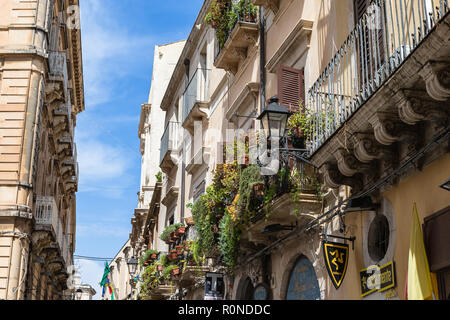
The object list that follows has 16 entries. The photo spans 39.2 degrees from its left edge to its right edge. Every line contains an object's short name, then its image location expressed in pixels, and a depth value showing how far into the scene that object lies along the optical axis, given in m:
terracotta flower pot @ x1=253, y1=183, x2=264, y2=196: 10.64
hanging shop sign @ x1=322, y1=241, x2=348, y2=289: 8.29
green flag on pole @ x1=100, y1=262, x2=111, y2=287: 42.78
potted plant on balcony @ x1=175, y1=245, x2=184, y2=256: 17.56
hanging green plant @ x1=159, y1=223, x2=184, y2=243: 18.69
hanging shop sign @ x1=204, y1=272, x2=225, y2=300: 14.16
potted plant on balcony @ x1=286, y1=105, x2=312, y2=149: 9.97
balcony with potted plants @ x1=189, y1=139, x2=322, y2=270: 9.76
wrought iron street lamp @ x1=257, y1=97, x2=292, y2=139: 9.57
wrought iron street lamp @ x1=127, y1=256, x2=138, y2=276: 28.05
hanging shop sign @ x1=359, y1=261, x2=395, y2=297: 7.50
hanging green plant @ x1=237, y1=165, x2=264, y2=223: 10.90
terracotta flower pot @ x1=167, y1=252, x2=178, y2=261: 18.00
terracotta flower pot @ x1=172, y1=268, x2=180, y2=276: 17.83
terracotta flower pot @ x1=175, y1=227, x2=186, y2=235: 17.81
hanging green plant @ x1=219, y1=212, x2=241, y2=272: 12.00
